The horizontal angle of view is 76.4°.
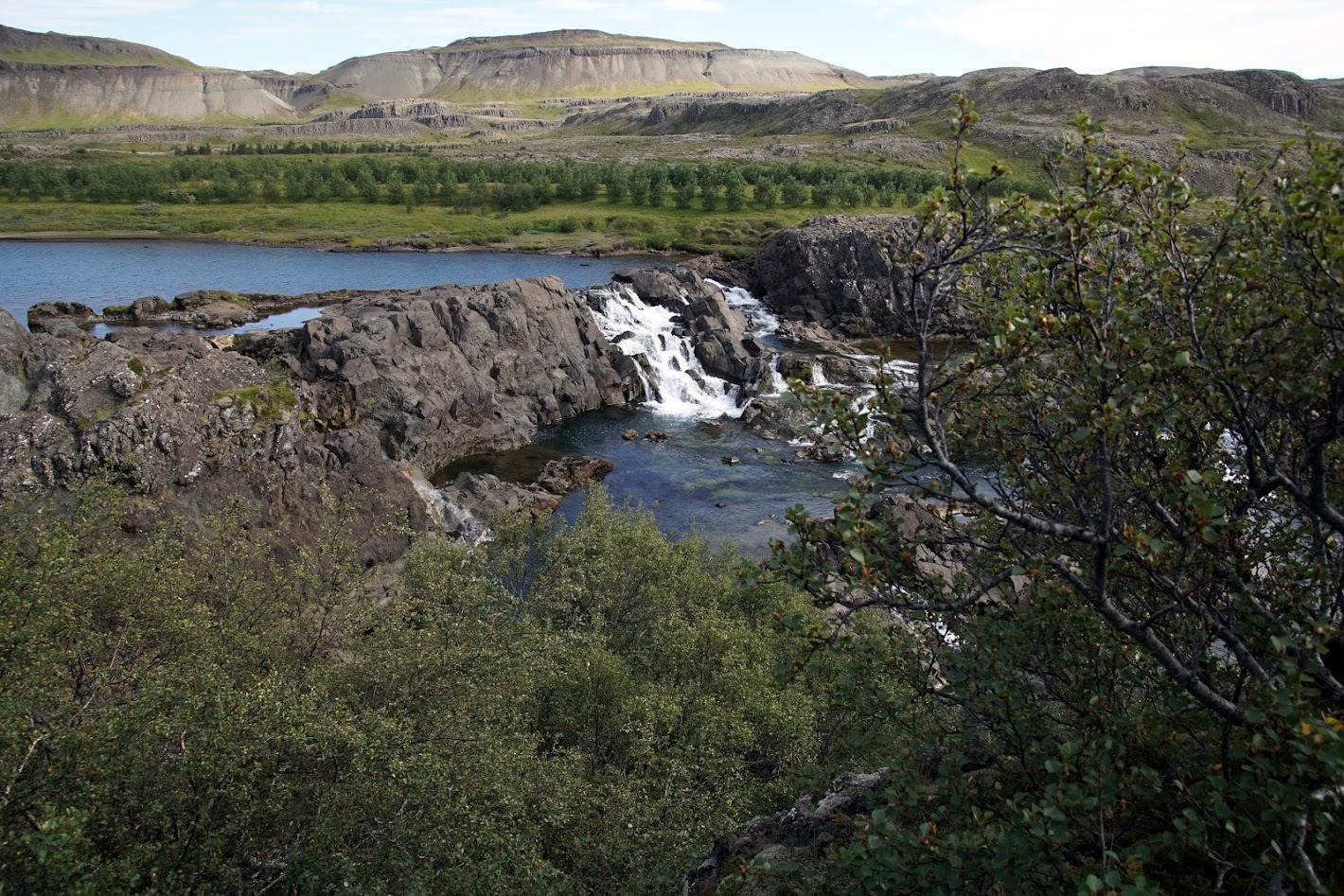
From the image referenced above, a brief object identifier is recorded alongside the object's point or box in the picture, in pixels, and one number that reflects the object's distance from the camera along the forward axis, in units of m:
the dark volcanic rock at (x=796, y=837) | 13.84
